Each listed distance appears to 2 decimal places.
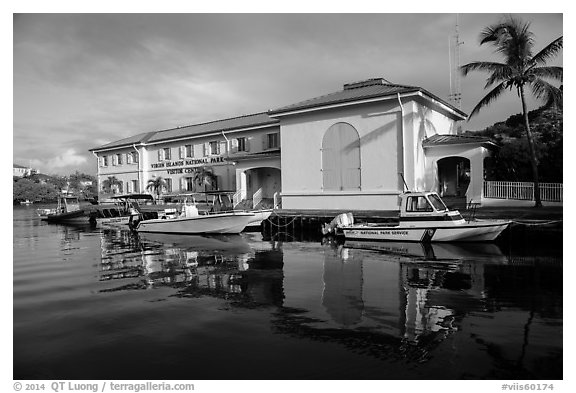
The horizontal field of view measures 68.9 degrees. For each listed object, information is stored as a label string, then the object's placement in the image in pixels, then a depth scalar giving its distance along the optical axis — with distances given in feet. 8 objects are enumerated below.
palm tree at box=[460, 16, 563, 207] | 56.24
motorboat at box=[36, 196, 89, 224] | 113.50
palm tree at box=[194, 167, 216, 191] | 99.09
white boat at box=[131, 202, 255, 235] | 67.46
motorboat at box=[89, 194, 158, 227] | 91.42
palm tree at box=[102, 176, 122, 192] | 124.06
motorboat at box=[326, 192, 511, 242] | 46.65
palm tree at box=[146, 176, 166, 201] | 110.42
